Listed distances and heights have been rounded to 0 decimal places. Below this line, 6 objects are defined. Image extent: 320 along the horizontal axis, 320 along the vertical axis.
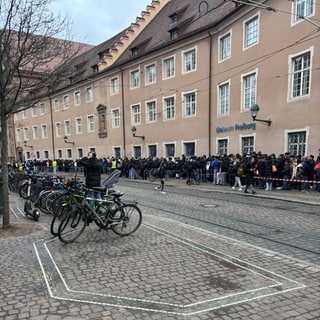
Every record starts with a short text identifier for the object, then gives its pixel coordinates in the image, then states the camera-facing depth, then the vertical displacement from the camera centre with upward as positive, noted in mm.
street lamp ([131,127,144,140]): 29588 +775
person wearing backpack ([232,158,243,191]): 14990 -1677
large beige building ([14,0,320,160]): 16297 +3917
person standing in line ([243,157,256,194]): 14078 -1556
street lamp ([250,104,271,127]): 17219 +1318
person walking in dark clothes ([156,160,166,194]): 15995 -1895
